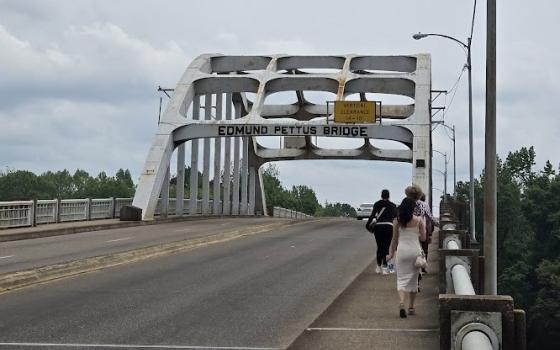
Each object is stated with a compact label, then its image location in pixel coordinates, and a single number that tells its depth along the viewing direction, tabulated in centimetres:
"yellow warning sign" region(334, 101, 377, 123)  4494
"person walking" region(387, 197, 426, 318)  1026
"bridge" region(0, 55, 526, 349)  894
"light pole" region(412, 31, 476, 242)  3272
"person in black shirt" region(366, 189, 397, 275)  1502
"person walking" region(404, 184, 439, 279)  1084
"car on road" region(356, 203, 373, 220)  6231
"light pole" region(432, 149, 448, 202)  7557
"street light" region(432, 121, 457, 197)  5687
